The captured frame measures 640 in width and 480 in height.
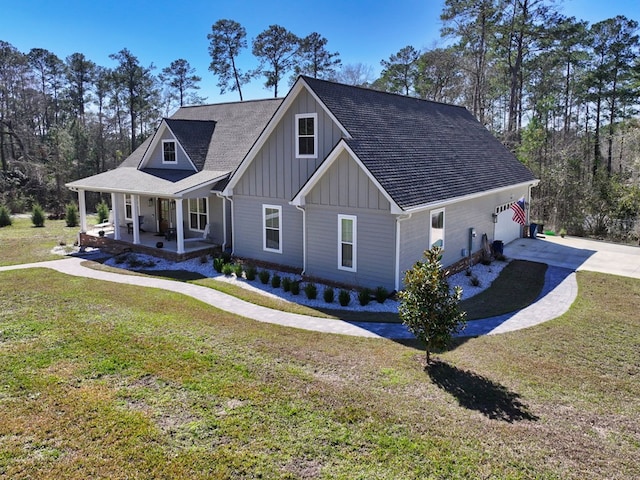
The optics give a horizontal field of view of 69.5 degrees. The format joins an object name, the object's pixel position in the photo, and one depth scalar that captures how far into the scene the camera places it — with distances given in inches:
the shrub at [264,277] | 603.5
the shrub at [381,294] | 519.2
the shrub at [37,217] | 1046.4
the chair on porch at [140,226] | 901.8
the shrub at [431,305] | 330.6
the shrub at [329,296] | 528.2
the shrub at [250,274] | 620.7
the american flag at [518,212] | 793.7
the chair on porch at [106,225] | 944.4
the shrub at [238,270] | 639.8
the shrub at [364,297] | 515.5
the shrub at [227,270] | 647.5
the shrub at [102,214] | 1042.7
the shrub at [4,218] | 1053.6
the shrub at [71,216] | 1059.3
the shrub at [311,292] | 538.9
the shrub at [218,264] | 665.6
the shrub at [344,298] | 516.1
